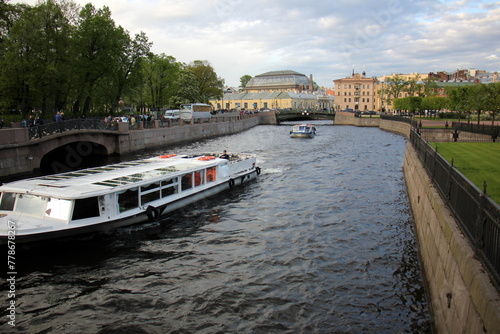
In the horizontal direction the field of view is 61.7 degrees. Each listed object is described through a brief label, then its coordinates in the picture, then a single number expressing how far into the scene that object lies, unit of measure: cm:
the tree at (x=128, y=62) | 5794
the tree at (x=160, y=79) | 8300
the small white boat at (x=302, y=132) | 6412
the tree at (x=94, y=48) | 5062
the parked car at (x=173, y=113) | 7038
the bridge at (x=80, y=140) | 2833
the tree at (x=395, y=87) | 12734
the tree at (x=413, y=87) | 12556
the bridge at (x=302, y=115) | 11475
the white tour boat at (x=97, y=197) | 1520
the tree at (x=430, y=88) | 12011
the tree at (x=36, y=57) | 4106
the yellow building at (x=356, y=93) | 17488
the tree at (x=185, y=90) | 9322
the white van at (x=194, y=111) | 6865
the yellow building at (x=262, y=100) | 16900
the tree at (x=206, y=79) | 11088
